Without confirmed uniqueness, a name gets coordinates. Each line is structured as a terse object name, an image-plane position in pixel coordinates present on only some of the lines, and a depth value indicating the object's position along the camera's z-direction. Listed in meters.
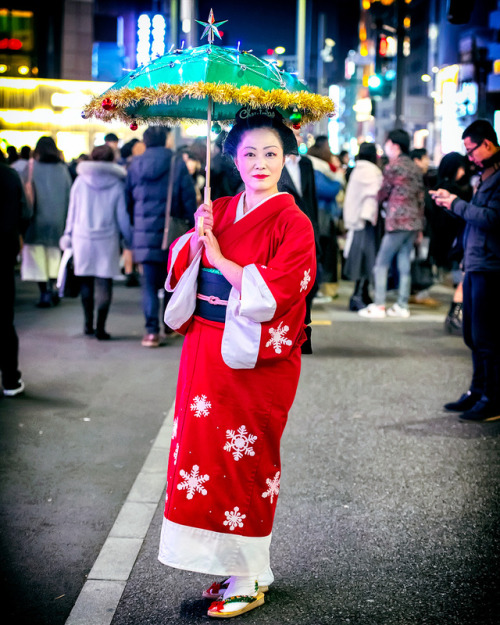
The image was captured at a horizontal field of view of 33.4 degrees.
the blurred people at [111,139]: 11.95
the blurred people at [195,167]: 9.83
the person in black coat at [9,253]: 6.18
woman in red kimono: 3.08
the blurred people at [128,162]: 12.45
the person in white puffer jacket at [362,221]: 10.88
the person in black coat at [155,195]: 8.31
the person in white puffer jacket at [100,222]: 8.80
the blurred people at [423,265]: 11.24
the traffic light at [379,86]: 18.22
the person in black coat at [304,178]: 8.21
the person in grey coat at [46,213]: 10.37
